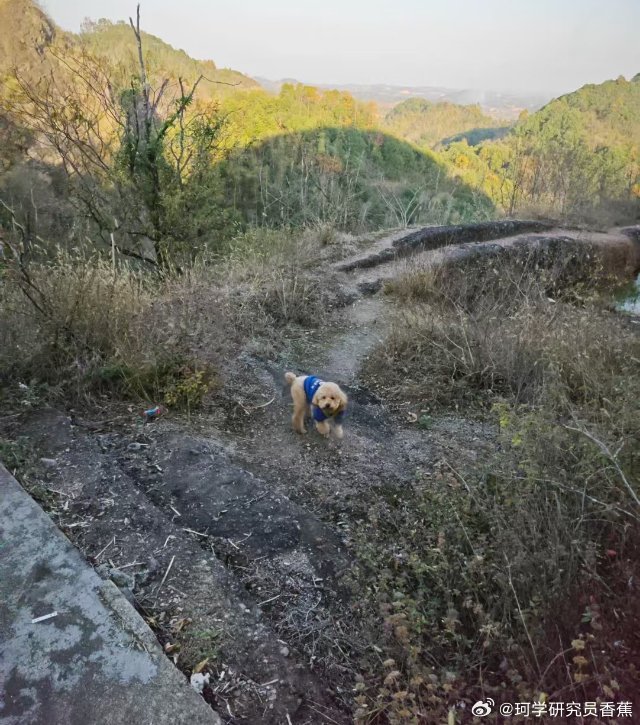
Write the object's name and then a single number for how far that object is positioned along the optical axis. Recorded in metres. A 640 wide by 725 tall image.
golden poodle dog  3.19
